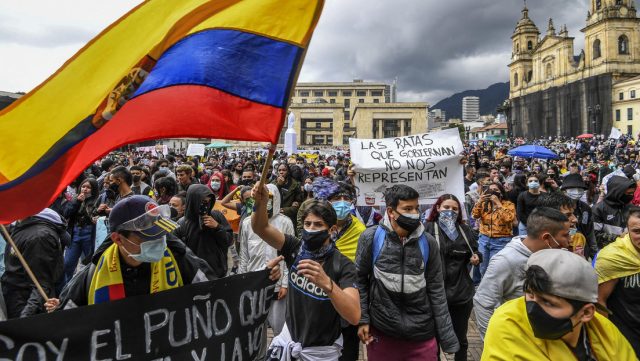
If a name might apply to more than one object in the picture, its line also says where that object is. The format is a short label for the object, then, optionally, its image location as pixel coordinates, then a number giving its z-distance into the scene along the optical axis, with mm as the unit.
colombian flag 2246
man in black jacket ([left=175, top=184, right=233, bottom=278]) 4289
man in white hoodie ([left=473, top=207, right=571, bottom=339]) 3012
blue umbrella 12954
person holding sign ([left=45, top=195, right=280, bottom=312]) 2383
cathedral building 60375
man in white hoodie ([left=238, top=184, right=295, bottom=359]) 4352
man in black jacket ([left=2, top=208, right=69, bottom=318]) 3658
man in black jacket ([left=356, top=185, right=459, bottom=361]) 3180
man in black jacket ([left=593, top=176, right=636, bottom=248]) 5348
